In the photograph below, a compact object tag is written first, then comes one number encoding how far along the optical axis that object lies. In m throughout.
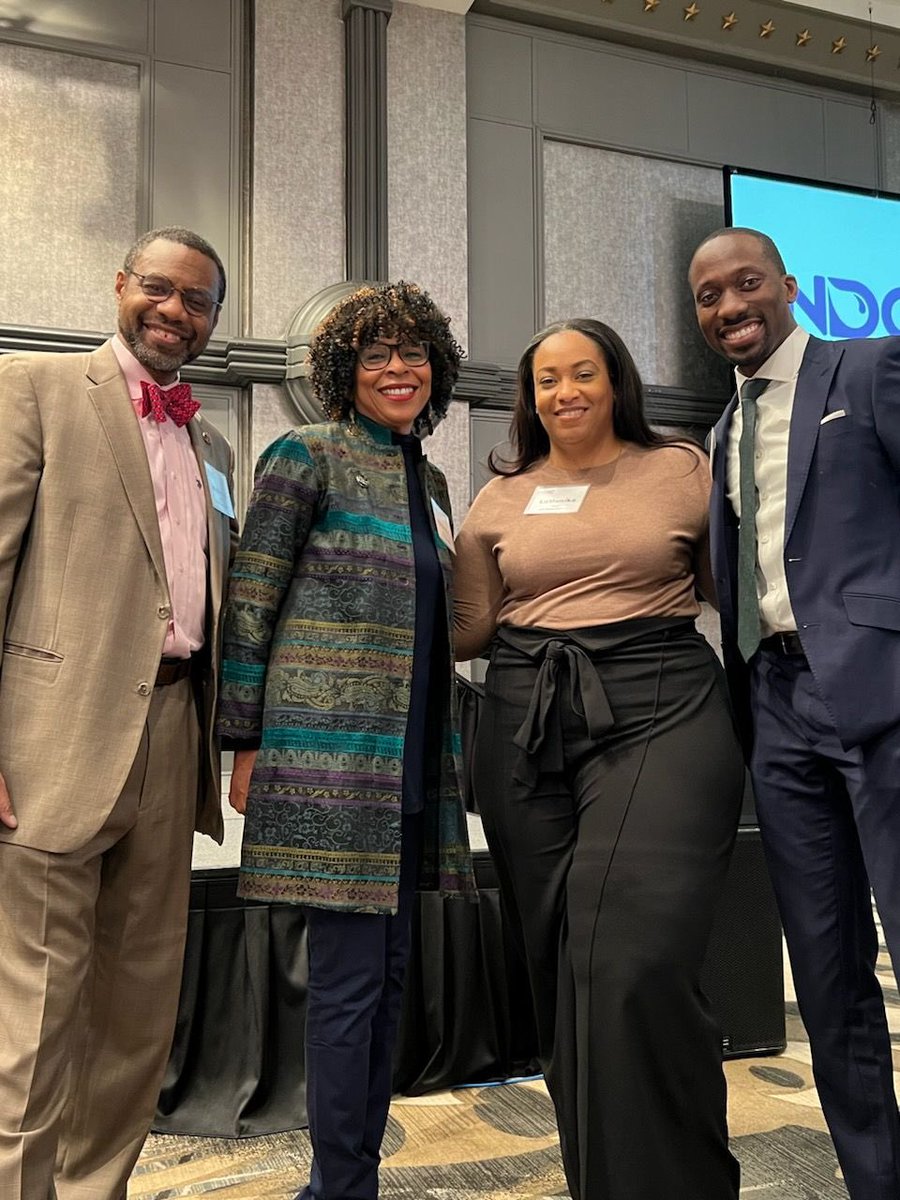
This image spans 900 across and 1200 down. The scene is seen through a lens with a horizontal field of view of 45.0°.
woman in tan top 1.65
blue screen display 5.20
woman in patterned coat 1.77
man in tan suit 1.62
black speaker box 2.89
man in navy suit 1.68
